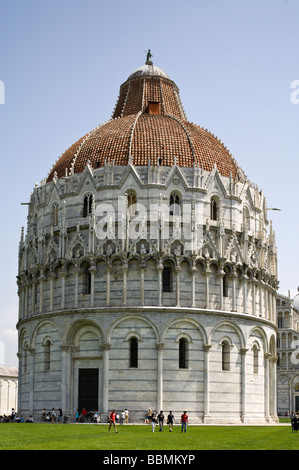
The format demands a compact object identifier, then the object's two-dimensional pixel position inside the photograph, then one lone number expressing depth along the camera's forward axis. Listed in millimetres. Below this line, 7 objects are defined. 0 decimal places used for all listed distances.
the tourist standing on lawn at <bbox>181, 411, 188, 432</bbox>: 36928
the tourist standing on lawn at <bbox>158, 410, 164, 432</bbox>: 38800
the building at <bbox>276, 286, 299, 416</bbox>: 94938
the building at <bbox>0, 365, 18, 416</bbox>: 102750
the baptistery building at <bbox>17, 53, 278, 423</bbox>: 49188
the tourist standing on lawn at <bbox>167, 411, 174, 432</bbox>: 39344
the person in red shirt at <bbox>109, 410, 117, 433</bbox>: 35531
